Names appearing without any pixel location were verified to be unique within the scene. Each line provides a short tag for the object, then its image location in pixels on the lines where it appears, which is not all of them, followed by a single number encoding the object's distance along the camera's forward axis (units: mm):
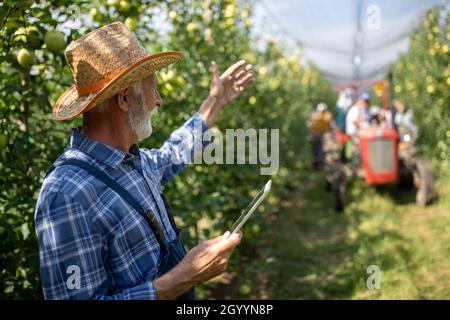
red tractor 6227
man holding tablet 1326
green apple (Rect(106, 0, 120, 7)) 2413
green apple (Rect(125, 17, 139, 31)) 2494
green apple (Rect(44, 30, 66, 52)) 2010
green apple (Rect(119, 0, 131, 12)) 2432
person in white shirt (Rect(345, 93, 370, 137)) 6992
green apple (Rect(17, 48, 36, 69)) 1998
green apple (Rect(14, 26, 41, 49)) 2024
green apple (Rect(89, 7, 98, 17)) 2385
